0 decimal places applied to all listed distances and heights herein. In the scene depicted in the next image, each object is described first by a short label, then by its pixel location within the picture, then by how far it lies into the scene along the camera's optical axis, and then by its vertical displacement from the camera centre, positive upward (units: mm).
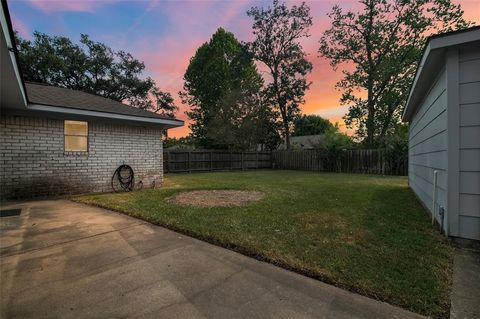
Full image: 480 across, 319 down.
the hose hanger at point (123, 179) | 8484 -752
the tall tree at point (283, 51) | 23469 +9932
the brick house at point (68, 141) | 6473 +454
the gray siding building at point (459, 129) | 3184 +379
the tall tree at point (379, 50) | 18266 +8408
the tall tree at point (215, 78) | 22752 +8744
